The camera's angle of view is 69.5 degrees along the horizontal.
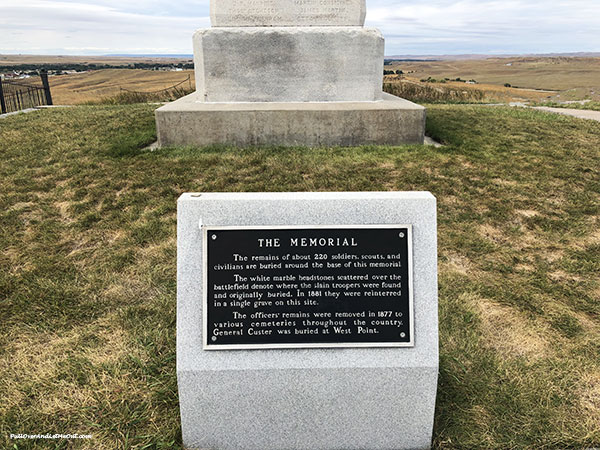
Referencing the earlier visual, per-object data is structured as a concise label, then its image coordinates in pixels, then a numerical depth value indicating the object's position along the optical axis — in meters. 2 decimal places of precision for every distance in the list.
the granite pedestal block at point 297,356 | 2.09
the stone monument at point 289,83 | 6.55
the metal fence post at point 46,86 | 13.77
